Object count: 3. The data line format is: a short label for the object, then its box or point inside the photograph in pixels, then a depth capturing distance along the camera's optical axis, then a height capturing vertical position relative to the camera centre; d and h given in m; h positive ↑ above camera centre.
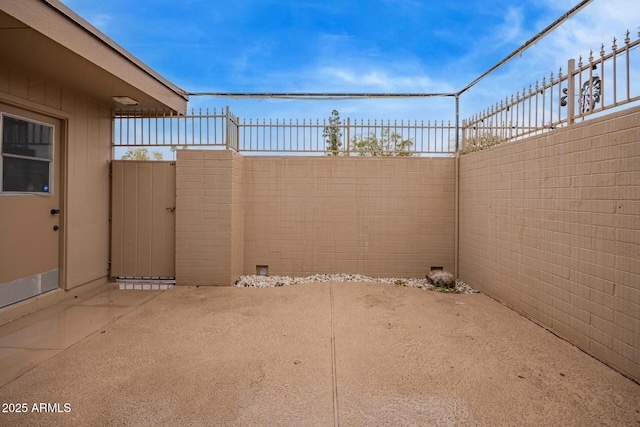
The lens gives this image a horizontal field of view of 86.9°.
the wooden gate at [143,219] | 5.70 -0.23
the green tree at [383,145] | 6.08 +1.16
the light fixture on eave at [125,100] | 5.10 +1.62
